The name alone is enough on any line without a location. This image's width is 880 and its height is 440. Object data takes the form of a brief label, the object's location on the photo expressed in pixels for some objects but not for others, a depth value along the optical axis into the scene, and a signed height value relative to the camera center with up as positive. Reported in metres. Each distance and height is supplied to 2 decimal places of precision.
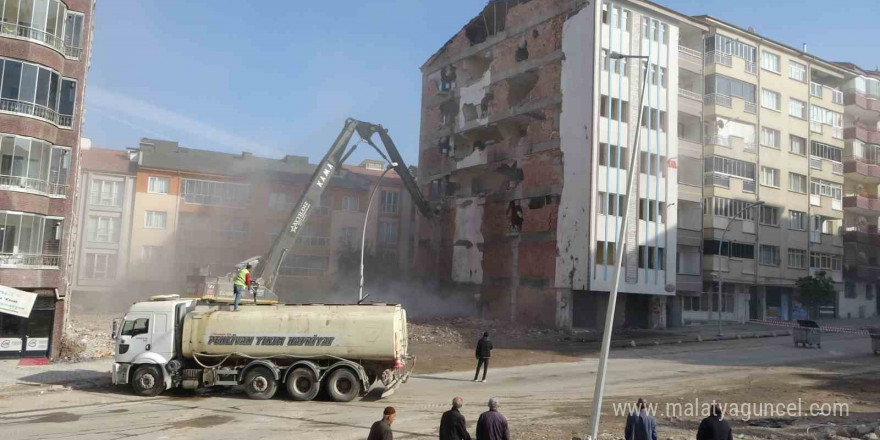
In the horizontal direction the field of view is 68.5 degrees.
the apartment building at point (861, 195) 59.94 +10.83
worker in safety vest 20.72 -0.17
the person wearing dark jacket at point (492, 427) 9.76 -2.08
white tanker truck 18.69 -2.09
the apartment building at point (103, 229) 53.87 +3.38
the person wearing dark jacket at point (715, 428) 9.84 -1.95
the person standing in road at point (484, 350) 22.34 -2.13
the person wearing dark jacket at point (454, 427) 9.62 -2.08
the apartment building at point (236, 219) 55.25 +5.21
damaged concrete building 41.25 +8.88
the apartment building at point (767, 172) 49.00 +10.68
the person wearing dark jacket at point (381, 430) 9.02 -2.05
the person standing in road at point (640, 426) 10.72 -2.16
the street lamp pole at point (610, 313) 12.13 -0.37
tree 51.31 +1.19
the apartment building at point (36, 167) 26.14 +4.14
